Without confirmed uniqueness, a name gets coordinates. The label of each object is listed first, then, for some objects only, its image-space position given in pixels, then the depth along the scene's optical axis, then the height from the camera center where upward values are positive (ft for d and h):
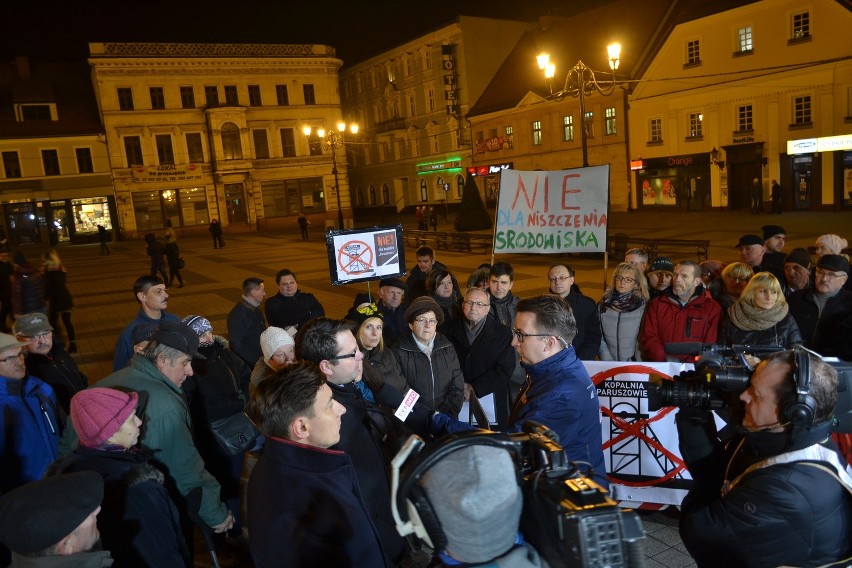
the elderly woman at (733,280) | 20.59 -3.51
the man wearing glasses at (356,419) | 9.38 -3.43
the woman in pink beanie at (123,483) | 8.87 -3.80
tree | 95.61 -2.55
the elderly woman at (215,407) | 15.12 -4.66
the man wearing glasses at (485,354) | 17.57 -4.51
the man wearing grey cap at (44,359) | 17.47 -3.64
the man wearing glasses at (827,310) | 17.34 -4.22
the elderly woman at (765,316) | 16.28 -3.83
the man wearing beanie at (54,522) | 6.75 -3.22
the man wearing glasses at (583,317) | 19.30 -4.09
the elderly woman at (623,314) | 19.79 -4.15
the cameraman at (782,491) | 6.47 -3.41
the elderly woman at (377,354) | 14.46 -3.63
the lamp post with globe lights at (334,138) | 101.94 +12.37
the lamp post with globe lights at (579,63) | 49.21 +10.42
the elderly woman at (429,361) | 15.17 -3.98
